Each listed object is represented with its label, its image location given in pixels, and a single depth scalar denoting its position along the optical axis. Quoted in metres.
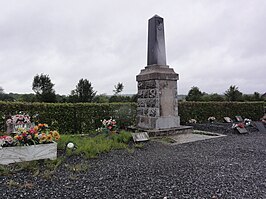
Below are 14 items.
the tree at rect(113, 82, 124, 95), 29.00
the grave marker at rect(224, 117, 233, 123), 10.15
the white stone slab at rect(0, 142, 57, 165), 3.46
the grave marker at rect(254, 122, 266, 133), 7.90
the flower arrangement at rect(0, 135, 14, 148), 3.60
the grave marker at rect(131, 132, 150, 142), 5.26
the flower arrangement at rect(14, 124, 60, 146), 3.65
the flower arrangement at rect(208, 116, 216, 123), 10.08
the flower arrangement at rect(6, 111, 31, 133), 5.26
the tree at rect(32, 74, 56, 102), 25.81
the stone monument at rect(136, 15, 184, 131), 6.47
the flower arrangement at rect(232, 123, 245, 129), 7.48
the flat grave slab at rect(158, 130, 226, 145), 5.74
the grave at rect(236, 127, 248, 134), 7.23
